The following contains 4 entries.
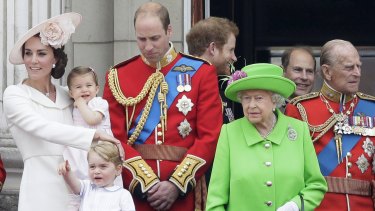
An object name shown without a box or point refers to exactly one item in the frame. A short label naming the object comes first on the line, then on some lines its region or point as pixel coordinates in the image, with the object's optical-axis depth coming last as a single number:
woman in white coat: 16.69
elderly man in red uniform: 17.33
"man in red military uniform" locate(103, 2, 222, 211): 16.98
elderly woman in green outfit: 16.14
